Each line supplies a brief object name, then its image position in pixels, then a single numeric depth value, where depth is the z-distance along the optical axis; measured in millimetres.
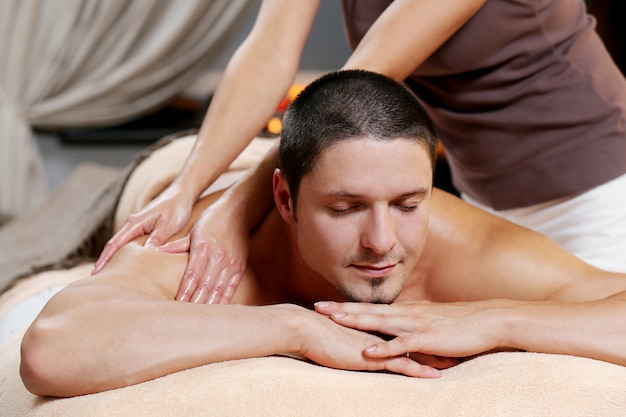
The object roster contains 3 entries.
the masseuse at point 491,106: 1822
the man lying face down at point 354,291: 1537
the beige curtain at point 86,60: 3597
